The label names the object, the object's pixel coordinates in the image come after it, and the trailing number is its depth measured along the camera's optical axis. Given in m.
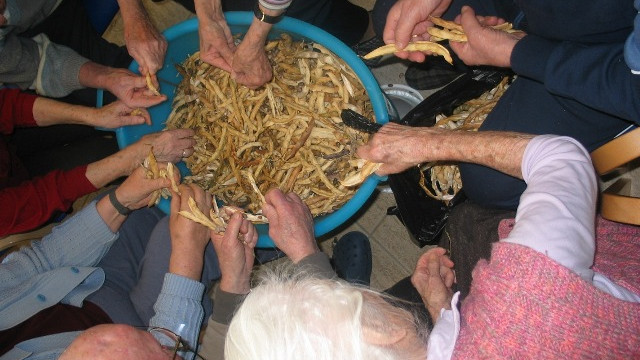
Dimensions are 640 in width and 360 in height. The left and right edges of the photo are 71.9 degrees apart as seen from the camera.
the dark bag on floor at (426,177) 1.35
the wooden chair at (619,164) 0.96
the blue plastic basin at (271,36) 1.37
